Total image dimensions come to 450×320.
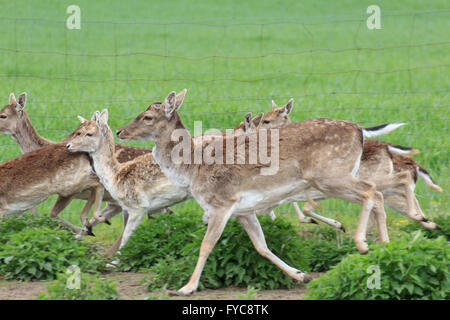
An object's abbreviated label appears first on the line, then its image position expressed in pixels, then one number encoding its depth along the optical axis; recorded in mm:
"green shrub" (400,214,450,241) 16328
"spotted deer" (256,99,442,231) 17250
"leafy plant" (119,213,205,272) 15992
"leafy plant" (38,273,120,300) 12703
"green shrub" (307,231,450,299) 11891
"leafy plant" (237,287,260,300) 12402
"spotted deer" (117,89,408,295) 14523
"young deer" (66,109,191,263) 17516
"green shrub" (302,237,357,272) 15867
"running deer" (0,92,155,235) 21125
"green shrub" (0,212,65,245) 16547
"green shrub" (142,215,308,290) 14484
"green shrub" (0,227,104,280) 14945
